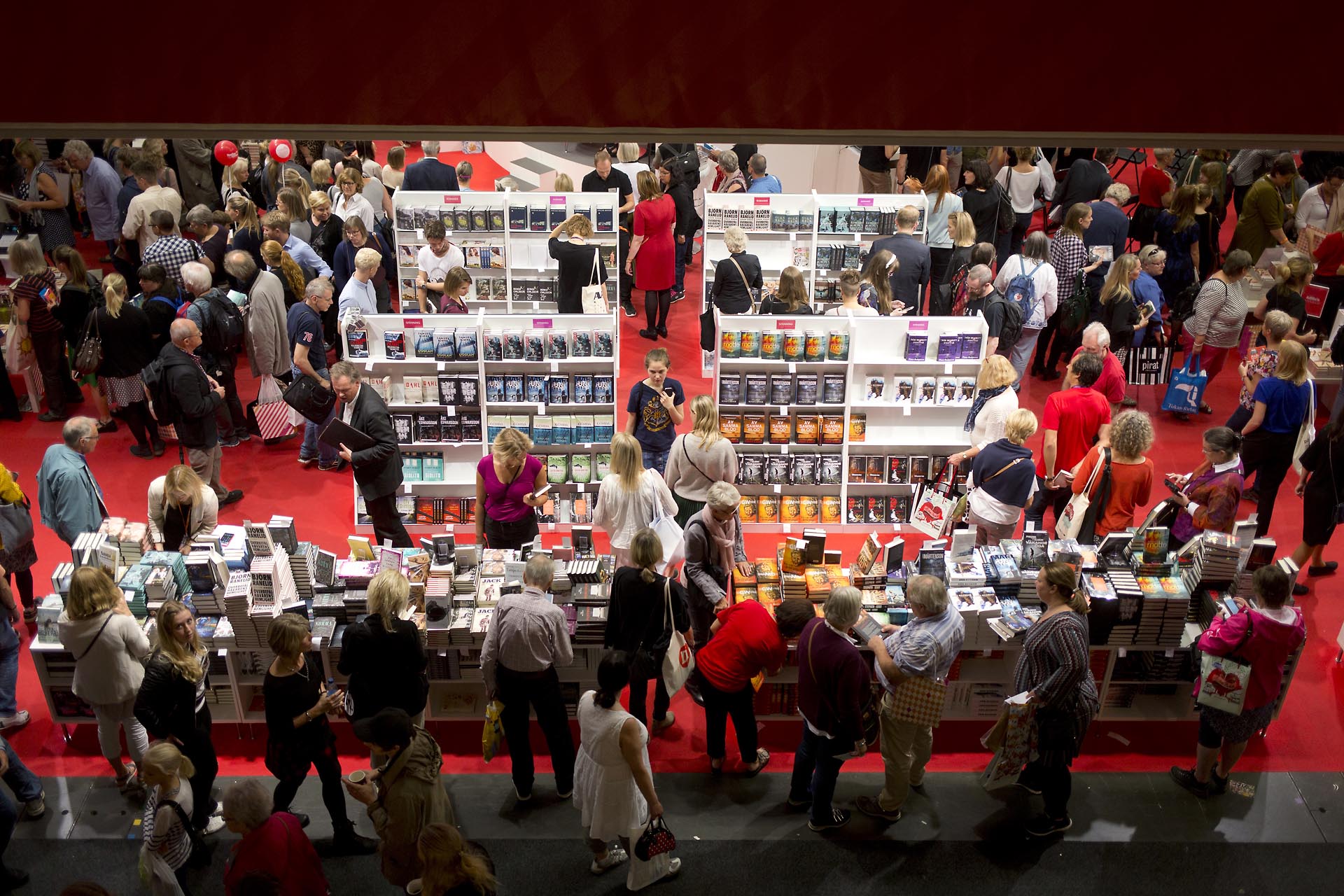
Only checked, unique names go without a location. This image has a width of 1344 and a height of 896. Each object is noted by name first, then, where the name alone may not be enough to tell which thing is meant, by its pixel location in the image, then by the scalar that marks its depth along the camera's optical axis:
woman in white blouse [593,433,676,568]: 6.64
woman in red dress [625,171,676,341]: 10.95
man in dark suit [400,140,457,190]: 11.31
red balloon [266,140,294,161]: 11.71
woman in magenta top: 6.78
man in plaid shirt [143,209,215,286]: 9.29
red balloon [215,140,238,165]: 12.20
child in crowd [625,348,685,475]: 7.58
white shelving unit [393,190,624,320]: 10.88
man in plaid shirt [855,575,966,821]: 5.38
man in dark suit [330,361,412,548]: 7.20
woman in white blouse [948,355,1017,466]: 7.55
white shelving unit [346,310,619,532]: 8.12
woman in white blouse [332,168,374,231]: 10.84
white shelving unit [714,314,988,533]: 8.20
